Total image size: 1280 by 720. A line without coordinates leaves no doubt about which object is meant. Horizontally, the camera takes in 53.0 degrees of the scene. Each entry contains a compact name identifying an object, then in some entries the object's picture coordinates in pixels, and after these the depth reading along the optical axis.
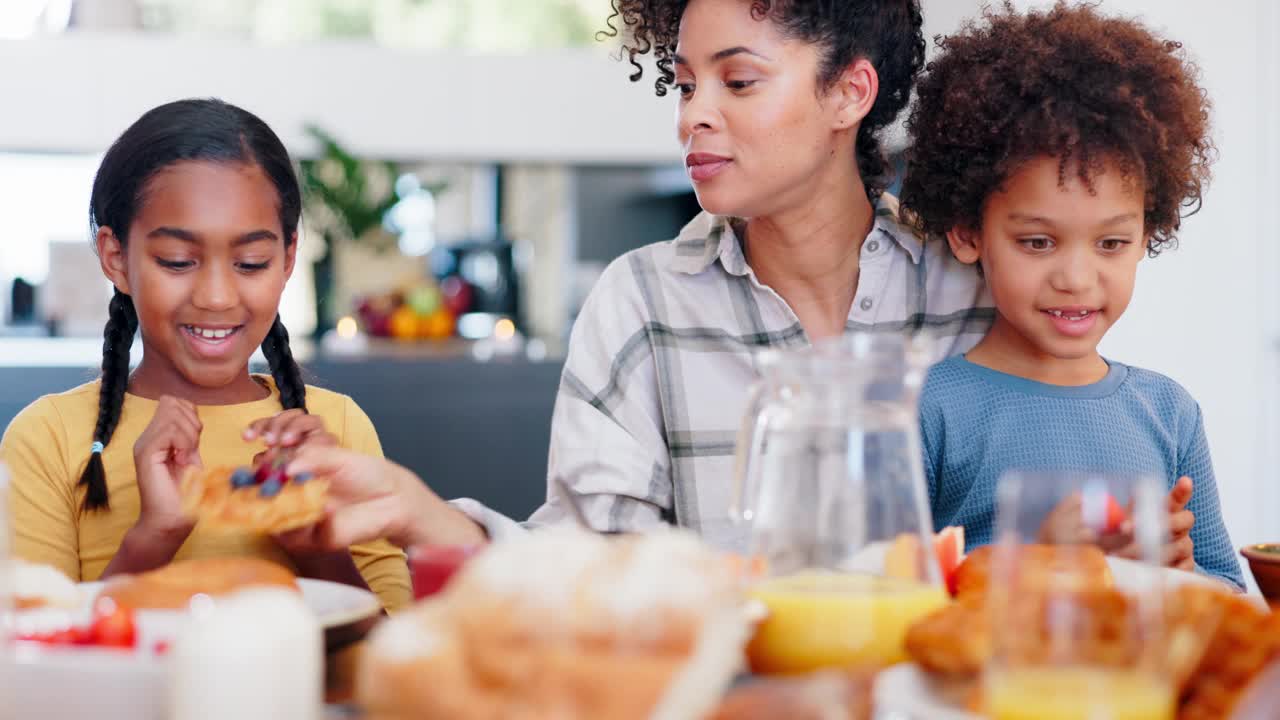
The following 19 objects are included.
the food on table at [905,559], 0.86
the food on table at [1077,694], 0.66
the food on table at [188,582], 0.96
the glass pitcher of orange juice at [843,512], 0.83
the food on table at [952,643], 0.75
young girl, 1.61
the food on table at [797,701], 0.59
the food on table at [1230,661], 0.76
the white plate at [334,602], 0.92
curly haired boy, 1.57
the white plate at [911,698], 0.70
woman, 1.71
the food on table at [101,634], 0.84
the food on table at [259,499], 1.13
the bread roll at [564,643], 0.61
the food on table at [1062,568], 0.67
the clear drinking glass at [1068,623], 0.67
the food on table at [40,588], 0.92
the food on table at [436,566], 0.93
